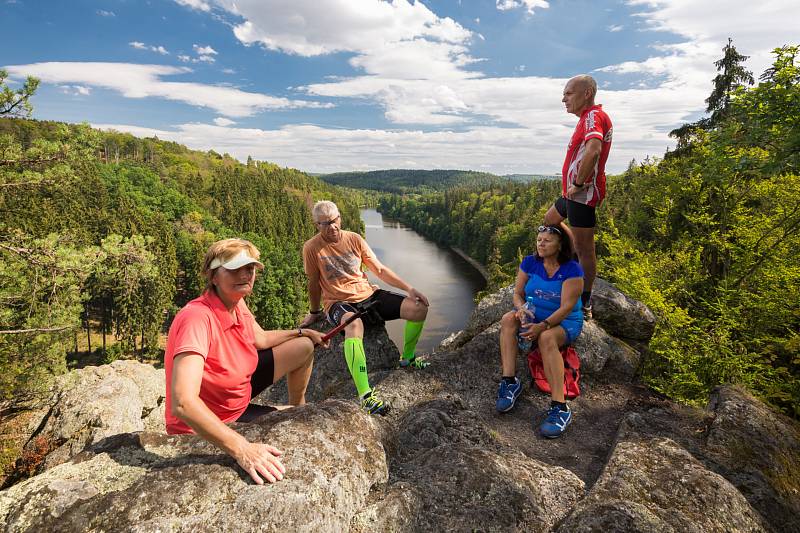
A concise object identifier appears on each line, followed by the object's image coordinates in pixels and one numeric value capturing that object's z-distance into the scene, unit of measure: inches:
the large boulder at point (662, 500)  87.4
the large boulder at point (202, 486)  77.5
